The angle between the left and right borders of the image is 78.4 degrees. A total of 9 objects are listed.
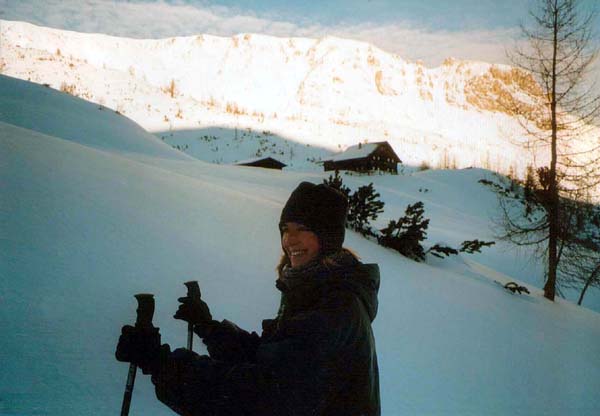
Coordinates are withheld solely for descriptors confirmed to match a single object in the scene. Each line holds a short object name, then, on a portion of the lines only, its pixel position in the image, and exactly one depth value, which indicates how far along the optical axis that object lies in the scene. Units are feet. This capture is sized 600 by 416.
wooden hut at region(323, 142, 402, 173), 95.04
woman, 3.72
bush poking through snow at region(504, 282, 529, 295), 23.65
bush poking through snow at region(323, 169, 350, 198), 26.03
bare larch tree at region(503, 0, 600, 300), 28.84
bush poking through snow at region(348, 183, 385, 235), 26.15
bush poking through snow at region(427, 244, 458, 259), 24.77
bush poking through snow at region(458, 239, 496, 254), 26.05
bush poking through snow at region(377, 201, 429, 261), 24.09
